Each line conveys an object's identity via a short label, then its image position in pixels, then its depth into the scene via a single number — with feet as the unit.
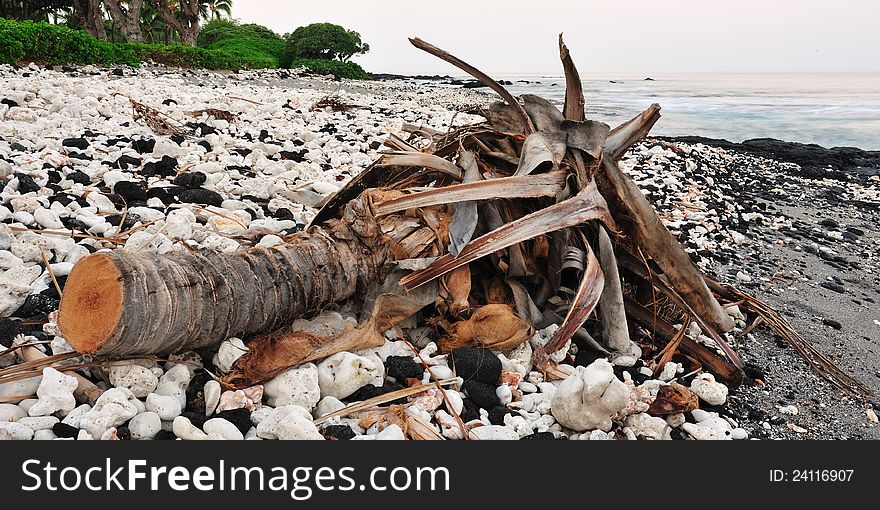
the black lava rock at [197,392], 6.59
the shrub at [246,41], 81.94
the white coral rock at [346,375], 6.99
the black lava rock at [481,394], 7.25
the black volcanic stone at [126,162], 13.44
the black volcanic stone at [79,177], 11.98
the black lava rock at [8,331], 6.91
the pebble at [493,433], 6.60
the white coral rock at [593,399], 6.80
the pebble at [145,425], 6.02
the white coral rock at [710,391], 7.96
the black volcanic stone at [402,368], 7.41
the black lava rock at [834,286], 13.80
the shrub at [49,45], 33.81
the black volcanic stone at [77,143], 14.42
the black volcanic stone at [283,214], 11.75
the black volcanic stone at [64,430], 5.84
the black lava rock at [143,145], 15.03
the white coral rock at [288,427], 6.16
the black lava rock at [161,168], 13.16
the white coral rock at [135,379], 6.54
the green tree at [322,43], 93.40
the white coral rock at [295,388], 6.74
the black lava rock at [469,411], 7.01
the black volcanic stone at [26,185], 11.13
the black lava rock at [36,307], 7.52
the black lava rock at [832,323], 11.56
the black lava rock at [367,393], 7.04
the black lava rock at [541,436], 6.74
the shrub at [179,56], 56.18
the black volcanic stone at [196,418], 6.31
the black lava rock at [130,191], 11.40
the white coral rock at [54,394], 6.07
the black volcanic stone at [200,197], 11.75
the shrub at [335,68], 82.58
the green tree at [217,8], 138.85
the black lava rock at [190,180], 12.76
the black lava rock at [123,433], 6.00
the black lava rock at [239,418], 6.36
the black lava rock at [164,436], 6.04
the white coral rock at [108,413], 5.92
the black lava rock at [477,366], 7.55
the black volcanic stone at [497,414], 7.02
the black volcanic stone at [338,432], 6.31
